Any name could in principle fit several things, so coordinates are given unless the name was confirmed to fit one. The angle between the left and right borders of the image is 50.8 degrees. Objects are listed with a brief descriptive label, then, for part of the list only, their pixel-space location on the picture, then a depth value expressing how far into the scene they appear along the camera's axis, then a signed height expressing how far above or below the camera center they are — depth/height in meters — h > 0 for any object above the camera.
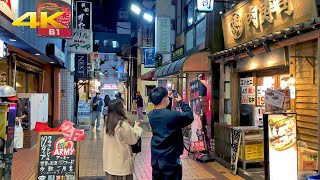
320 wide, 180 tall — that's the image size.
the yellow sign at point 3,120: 5.28 -0.38
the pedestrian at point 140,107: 24.61 -0.88
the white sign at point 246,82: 10.25 +0.40
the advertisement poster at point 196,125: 10.23 -0.94
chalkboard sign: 6.16 -1.15
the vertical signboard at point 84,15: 19.62 +4.73
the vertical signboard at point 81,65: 23.17 +2.09
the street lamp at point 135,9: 29.67 +7.60
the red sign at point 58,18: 8.84 +2.24
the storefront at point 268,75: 7.01 +0.52
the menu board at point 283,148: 6.50 -1.04
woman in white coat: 5.32 -0.74
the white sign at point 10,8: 7.47 +2.07
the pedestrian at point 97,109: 18.80 -0.78
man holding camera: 4.53 -0.62
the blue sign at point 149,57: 25.03 +2.85
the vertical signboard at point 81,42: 19.09 +3.07
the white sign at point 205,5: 11.02 +2.95
